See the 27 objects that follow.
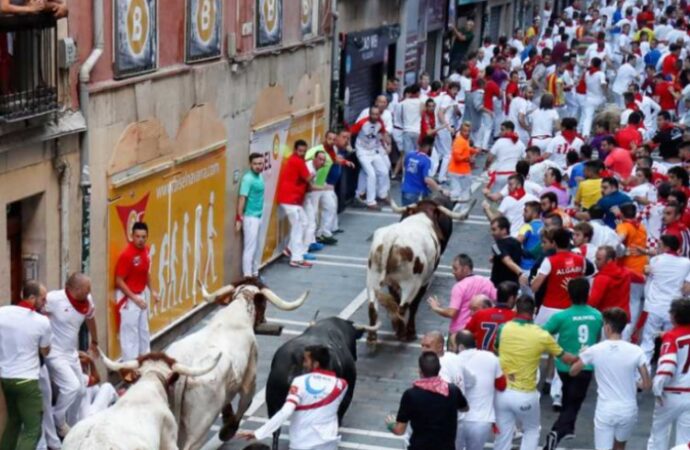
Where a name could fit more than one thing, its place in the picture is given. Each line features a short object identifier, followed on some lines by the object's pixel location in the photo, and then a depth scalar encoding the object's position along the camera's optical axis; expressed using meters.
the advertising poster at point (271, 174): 19.72
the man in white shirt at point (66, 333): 12.58
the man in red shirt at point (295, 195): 20.23
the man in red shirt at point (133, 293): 14.57
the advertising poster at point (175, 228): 14.77
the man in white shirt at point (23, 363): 11.82
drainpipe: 13.76
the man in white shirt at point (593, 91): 30.12
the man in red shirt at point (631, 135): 21.89
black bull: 12.59
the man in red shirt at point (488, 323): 13.06
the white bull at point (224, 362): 11.71
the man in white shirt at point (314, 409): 11.18
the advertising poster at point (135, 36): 14.55
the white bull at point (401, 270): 16.52
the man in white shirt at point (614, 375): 12.30
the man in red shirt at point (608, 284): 14.48
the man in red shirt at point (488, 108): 29.19
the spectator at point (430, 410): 11.09
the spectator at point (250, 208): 18.56
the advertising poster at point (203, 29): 16.64
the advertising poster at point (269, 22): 19.28
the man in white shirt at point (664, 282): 15.23
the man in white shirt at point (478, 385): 11.89
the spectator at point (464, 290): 14.14
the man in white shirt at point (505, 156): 21.19
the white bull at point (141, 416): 9.69
